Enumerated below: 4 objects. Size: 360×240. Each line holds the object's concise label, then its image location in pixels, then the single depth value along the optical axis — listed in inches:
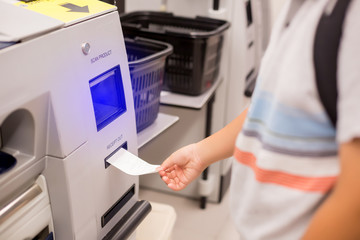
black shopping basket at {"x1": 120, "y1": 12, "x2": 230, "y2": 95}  65.6
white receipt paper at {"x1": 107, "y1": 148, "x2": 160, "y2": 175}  40.2
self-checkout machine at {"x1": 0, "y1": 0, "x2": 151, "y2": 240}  29.7
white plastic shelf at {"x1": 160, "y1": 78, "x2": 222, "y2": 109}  67.0
